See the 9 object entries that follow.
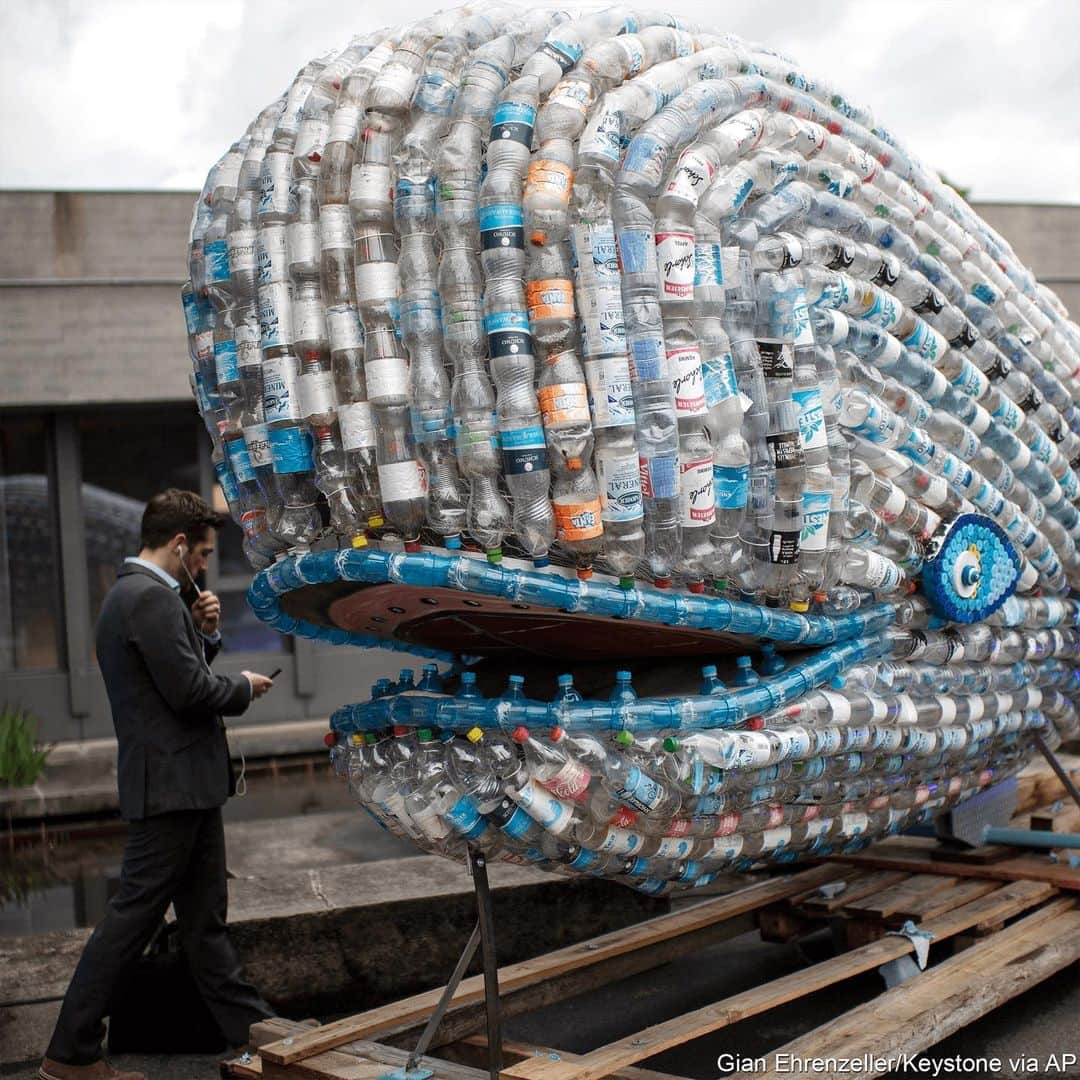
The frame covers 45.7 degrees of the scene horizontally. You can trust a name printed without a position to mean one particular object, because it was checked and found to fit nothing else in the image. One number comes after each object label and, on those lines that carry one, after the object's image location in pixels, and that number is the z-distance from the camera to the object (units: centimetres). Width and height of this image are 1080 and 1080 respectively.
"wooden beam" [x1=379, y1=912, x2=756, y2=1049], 345
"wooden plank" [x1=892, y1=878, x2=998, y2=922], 413
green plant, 880
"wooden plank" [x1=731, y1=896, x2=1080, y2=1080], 307
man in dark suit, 380
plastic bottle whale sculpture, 274
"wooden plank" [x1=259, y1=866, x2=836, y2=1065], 331
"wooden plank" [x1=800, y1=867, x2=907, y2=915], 431
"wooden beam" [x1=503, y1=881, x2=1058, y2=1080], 300
